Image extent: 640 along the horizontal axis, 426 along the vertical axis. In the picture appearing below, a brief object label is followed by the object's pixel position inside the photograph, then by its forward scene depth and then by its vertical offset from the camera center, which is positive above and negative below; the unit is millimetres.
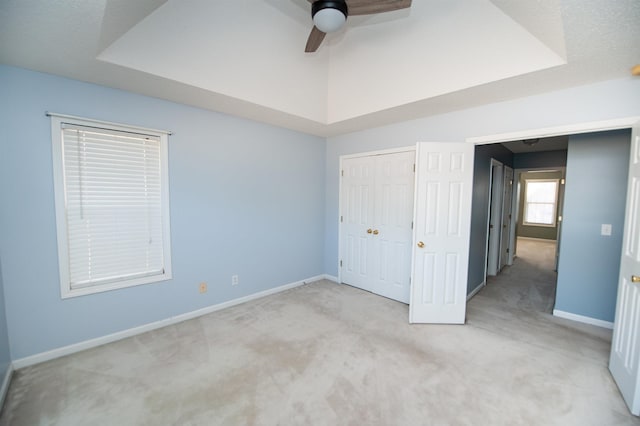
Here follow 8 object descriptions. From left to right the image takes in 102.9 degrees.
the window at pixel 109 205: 2252 -95
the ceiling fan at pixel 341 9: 1744 +1335
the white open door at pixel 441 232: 2838 -362
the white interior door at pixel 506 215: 4993 -293
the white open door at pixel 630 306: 1723 -745
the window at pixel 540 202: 8367 -4
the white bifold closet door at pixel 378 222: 3500 -346
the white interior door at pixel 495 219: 4672 -346
